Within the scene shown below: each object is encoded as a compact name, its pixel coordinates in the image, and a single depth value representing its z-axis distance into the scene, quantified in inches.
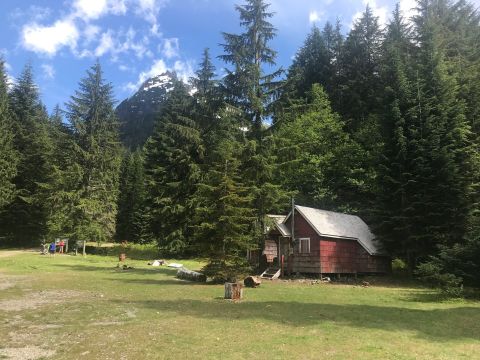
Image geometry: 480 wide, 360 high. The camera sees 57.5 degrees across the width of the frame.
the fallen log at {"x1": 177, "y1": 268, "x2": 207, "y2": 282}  1000.9
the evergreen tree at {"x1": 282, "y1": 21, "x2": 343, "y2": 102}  2338.8
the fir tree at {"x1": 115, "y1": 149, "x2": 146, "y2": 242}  2689.5
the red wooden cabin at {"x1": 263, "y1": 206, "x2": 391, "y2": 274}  1219.9
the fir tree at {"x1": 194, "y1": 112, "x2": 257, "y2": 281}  948.0
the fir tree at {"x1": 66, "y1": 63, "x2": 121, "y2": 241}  1870.1
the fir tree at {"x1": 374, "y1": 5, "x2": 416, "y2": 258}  1273.4
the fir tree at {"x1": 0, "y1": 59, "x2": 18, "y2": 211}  1984.5
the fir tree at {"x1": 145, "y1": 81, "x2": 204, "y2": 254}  1743.4
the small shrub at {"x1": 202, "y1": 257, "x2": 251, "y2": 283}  946.1
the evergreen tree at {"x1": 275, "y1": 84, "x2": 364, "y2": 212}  1819.6
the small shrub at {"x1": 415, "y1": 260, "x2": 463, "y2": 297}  802.2
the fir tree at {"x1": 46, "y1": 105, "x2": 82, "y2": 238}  1764.3
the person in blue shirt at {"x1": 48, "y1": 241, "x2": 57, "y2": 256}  1638.8
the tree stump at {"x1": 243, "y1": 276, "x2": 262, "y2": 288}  943.7
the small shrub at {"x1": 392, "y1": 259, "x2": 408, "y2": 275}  1358.3
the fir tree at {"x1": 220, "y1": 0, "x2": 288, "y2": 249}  1245.1
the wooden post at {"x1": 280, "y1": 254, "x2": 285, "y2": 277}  1232.6
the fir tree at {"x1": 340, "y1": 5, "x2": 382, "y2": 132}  2085.4
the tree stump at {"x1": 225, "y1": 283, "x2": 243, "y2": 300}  708.0
